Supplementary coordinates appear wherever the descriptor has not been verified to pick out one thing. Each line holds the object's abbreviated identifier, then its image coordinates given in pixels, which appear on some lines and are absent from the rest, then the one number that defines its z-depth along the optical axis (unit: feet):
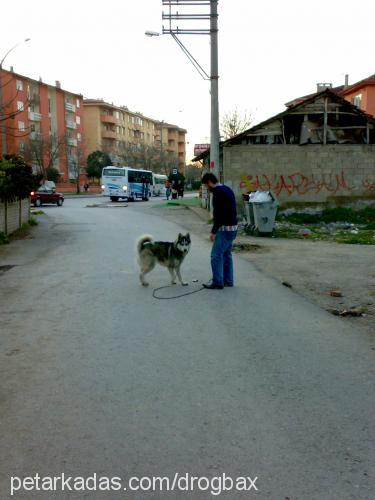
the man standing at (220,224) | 26.68
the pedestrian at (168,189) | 143.84
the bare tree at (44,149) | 180.86
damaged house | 65.31
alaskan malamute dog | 27.40
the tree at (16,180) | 49.19
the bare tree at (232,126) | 151.40
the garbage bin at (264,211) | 50.42
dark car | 117.91
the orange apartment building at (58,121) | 198.29
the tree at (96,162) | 234.38
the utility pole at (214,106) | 60.34
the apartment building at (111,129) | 274.73
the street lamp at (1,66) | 43.36
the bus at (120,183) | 132.05
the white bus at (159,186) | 185.98
